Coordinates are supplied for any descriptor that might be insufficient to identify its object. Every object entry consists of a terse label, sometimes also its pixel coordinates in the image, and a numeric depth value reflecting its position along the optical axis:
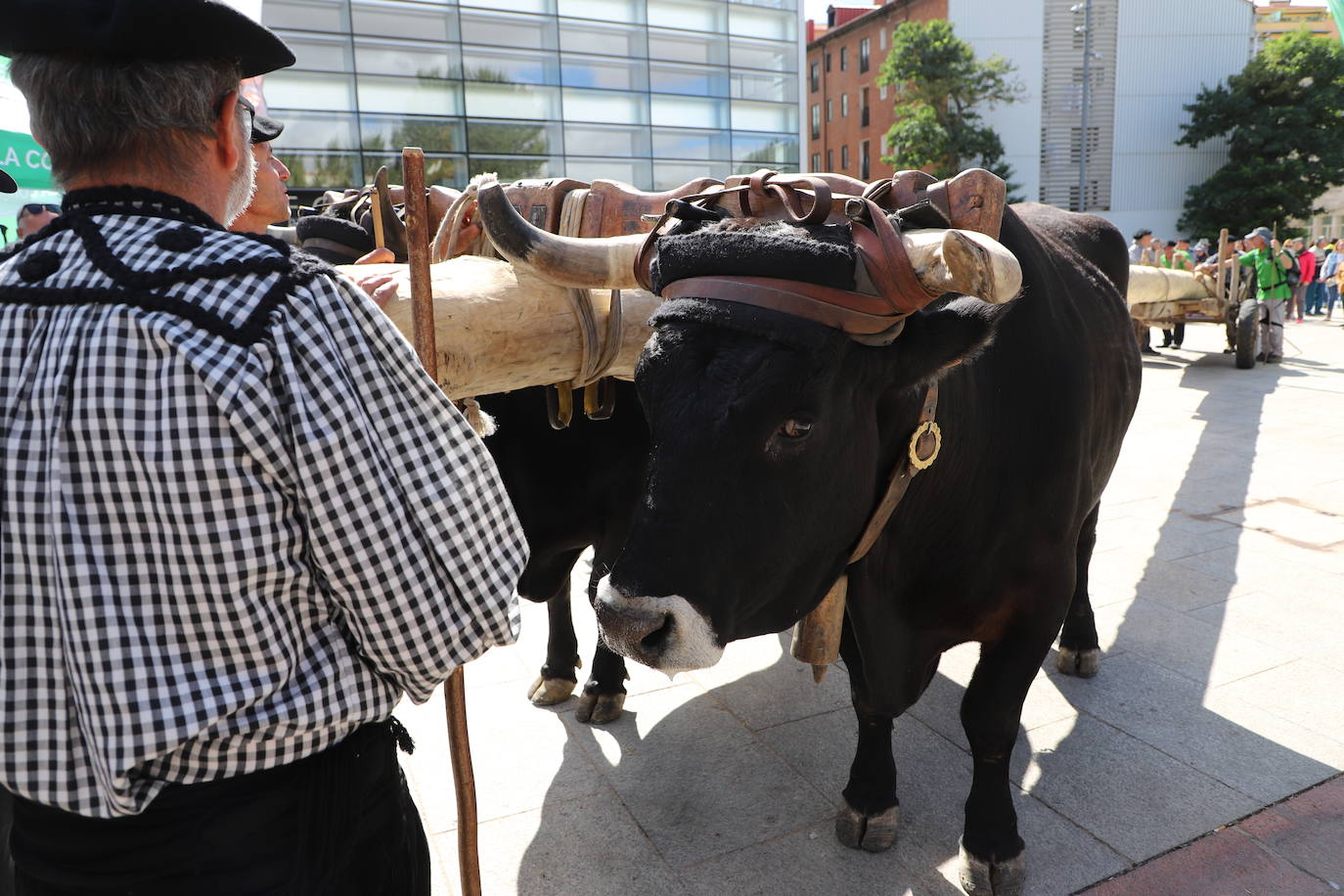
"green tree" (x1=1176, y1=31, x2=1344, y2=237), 35.72
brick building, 45.50
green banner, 5.24
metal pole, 29.14
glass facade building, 20.97
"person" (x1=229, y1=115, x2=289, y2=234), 2.06
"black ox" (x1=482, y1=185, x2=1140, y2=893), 1.78
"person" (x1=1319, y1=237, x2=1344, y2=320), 20.48
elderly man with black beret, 1.03
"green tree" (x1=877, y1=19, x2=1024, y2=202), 38.66
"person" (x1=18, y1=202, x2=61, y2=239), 5.36
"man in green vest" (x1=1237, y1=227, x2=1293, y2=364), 12.82
